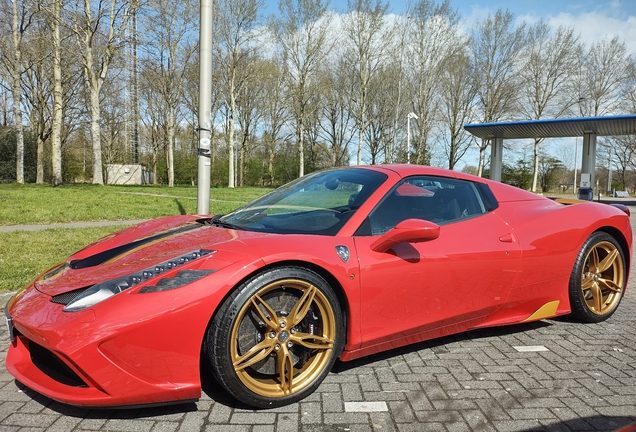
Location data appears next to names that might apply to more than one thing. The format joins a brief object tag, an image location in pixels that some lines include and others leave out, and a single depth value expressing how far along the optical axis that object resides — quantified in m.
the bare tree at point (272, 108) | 36.16
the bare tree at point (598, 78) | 37.09
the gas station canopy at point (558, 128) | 21.78
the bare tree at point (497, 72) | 35.66
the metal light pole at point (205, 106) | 6.49
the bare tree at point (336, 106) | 37.86
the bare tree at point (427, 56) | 34.00
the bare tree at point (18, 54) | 20.31
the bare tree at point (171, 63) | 26.17
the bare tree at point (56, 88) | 19.22
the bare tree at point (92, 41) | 19.80
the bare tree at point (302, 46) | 32.16
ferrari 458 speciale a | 1.89
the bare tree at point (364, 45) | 33.00
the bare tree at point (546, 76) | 36.03
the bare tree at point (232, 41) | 28.39
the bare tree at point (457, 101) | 37.09
